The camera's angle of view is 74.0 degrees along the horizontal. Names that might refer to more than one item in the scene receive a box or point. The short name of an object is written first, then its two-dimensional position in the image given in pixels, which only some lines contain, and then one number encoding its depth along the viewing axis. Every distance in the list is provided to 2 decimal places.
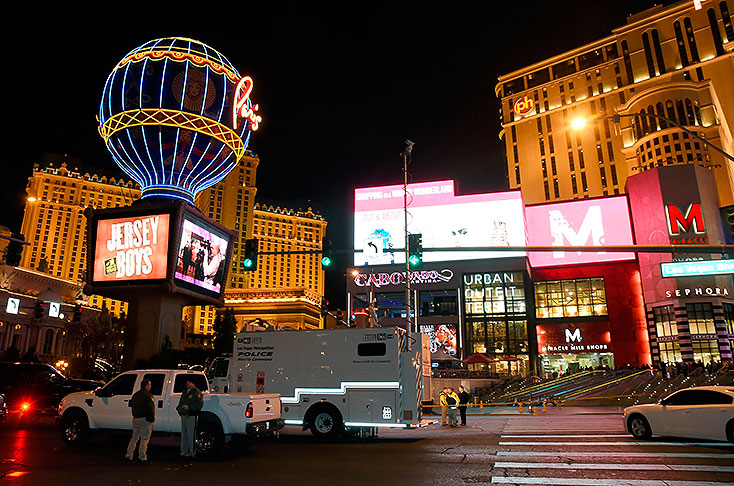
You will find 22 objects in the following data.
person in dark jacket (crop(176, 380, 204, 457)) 10.76
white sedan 11.41
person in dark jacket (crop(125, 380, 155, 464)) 10.22
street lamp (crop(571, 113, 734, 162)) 17.38
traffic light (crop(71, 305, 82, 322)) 35.19
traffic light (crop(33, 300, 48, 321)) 33.07
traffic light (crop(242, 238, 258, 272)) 18.72
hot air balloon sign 31.36
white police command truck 14.62
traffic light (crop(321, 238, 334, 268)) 18.78
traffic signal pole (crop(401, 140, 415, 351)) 16.17
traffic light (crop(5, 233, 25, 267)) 18.66
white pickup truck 11.46
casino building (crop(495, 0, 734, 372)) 48.50
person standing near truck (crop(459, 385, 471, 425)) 19.48
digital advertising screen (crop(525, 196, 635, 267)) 56.59
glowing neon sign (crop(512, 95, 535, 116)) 106.71
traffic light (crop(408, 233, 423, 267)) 18.39
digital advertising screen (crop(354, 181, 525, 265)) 59.38
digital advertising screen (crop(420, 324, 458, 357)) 57.56
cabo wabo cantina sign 60.41
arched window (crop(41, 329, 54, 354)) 87.62
